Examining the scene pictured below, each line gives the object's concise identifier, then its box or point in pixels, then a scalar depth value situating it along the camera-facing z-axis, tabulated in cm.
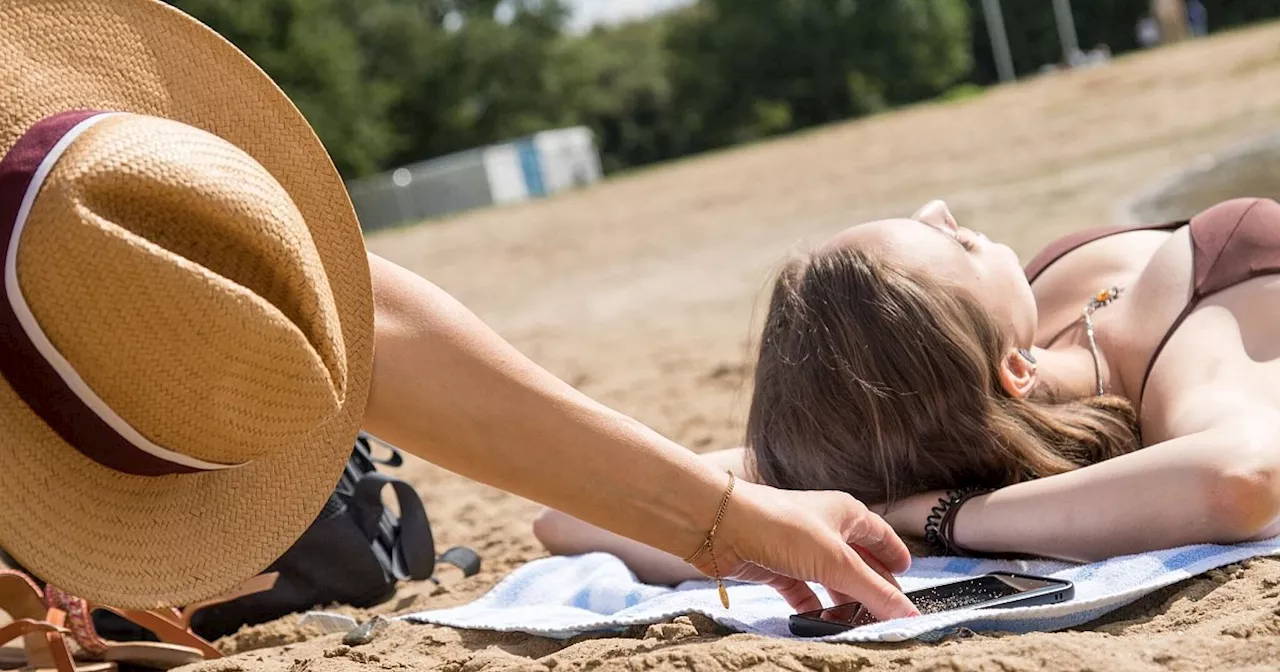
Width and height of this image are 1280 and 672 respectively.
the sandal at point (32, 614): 271
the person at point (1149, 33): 3850
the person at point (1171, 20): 3288
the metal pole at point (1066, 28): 4209
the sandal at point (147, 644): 276
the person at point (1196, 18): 4034
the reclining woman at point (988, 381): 262
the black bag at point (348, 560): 312
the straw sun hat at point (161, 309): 164
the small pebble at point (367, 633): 277
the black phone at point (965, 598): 225
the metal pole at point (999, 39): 4466
